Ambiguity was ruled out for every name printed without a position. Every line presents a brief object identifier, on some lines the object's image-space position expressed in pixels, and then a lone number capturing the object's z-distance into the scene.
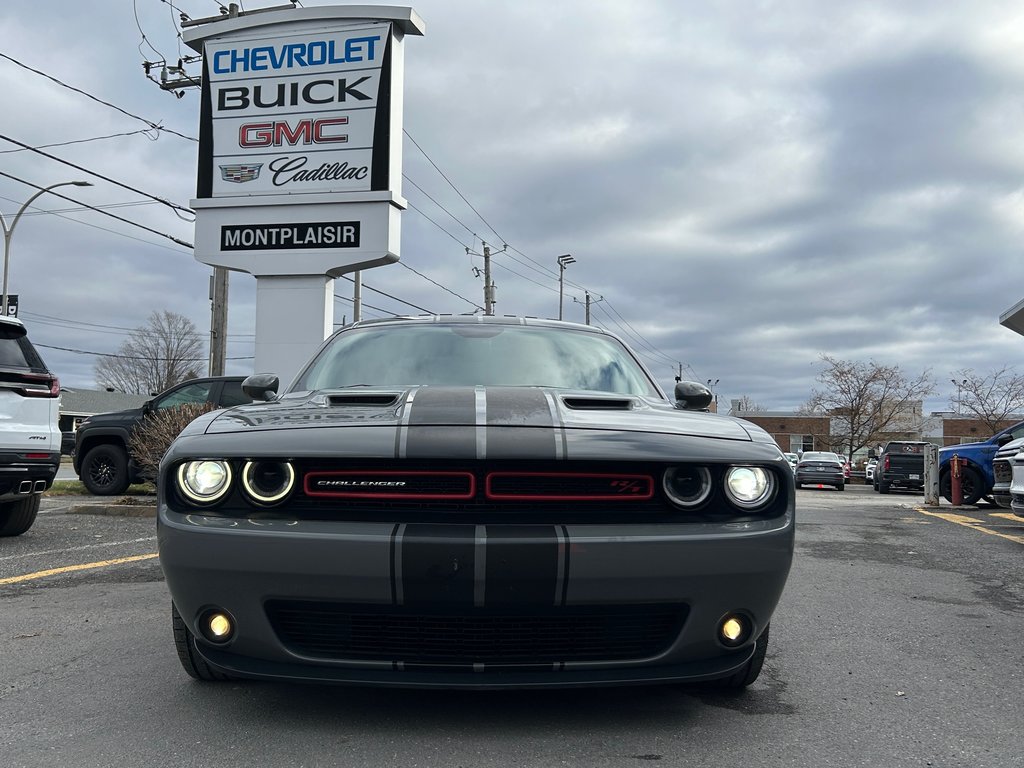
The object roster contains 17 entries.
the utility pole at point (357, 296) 25.06
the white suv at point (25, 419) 6.79
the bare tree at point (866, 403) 56.69
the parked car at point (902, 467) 27.19
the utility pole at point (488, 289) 38.72
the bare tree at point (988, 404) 49.78
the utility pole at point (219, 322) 18.86
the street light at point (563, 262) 50.29
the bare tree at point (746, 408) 88.69
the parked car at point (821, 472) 30.53
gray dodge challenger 2.45
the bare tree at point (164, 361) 62.47
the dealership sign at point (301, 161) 12.28
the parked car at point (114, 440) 11.81
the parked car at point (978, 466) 15.57
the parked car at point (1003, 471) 10.60
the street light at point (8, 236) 21.72
